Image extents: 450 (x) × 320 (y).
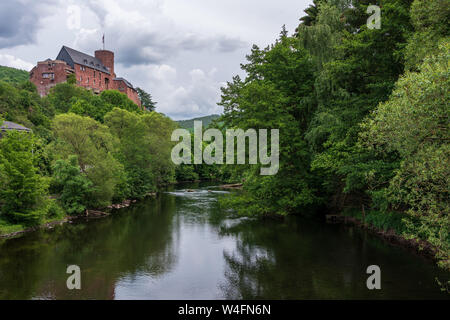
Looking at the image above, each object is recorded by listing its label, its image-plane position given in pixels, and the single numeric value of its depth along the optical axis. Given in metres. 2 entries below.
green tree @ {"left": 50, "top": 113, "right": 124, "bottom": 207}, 31.17
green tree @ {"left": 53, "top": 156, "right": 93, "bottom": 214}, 28.52
